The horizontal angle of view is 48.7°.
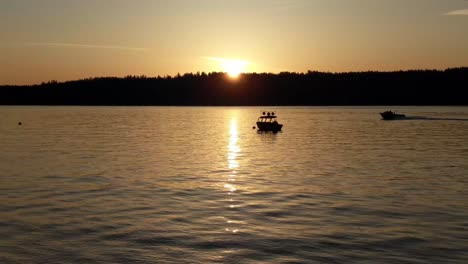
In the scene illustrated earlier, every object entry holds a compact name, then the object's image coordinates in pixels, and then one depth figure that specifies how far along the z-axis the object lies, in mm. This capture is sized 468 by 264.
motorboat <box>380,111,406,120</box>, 164625
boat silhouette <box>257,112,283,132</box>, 108875
